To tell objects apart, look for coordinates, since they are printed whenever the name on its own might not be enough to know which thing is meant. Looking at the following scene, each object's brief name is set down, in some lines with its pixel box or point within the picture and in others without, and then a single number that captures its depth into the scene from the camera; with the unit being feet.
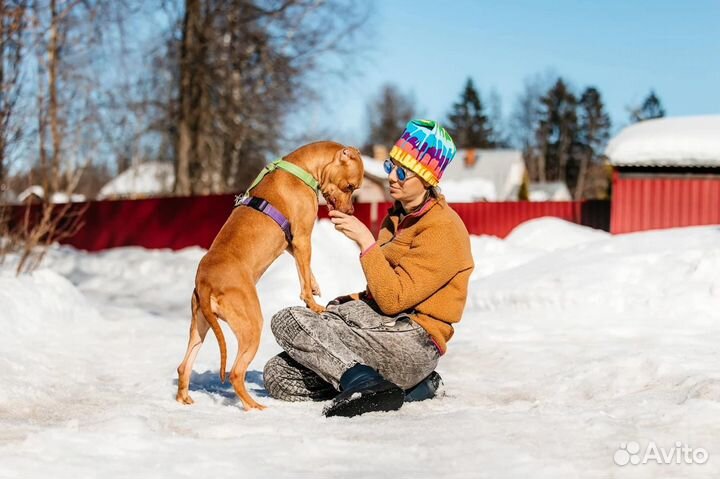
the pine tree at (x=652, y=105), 261.24
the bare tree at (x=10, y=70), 31.96
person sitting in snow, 14.46
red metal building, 55.67
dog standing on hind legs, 14.80
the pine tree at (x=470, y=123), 262.26
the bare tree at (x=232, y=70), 76.48
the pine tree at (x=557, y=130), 239.09
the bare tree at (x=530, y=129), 245.12
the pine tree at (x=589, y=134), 241.96
